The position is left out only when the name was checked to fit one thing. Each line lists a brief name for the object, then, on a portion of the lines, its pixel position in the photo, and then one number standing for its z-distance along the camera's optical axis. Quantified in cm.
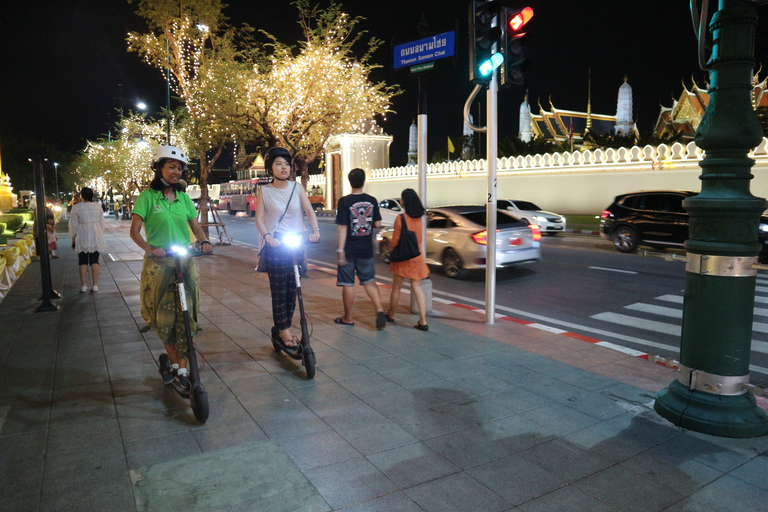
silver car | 1098
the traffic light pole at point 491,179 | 655
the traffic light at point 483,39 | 633
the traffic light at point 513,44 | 644
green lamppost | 370
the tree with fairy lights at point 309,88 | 1345
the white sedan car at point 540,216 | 1995
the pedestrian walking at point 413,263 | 679
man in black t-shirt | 621
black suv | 1427
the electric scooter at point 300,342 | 487
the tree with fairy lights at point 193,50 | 1587
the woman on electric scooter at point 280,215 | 514
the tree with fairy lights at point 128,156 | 3662
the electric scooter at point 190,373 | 393
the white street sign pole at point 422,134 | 733
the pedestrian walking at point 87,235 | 935
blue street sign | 699
